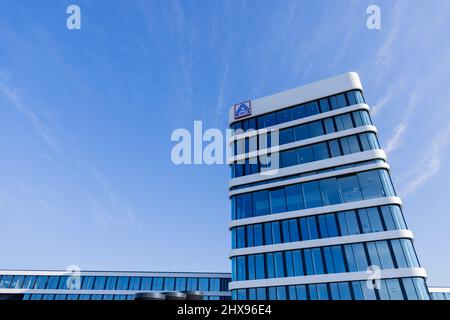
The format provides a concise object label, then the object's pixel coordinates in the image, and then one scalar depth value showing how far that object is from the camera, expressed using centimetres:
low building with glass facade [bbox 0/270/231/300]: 5609
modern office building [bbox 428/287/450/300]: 5284
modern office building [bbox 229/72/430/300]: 2622
